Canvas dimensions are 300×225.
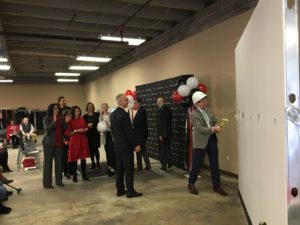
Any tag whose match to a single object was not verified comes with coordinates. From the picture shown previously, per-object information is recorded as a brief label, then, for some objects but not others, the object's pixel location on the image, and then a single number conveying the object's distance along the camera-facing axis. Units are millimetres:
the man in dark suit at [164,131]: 5672
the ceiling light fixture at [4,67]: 9580
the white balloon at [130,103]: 6030
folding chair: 6648
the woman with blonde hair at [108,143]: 5668
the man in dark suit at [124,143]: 4102
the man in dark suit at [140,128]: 5752
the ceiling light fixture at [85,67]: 10734
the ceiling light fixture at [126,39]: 6438
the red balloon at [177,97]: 5284
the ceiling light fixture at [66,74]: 13386
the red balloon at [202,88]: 5047
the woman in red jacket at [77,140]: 5105
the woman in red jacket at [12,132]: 9920
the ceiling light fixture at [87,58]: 8106
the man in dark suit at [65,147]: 5223
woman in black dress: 5746
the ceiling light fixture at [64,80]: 14762
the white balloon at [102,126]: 5602
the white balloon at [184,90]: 5055
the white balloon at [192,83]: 5074
